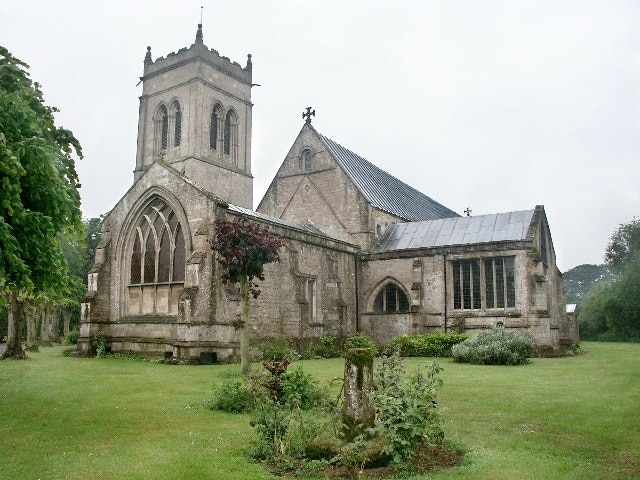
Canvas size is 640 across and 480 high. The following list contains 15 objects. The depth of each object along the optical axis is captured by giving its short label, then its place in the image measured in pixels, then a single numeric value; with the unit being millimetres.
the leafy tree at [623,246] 59281
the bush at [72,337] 36219
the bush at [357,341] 26906
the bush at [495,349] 22188
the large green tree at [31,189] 9625
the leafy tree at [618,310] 50000
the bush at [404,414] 7625
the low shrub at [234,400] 11523
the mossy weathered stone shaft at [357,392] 8000
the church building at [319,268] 23875
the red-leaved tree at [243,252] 17000
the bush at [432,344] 27031
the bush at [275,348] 19227
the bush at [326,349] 27031
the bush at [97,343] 26047
